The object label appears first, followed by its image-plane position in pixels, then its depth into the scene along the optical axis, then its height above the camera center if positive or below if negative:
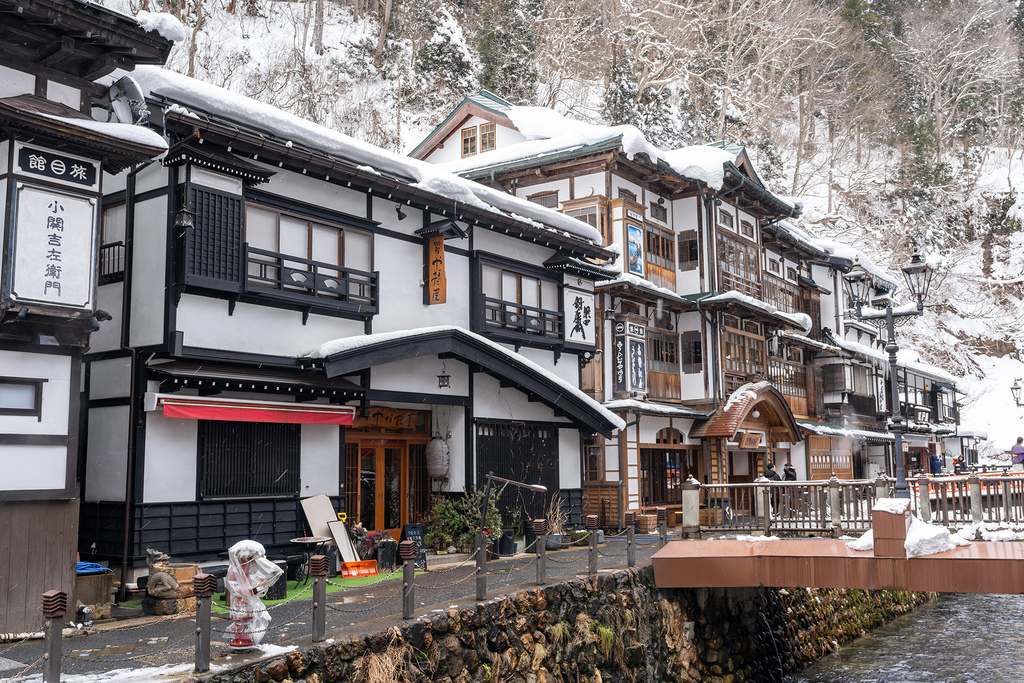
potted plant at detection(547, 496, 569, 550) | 19.45 -1.64
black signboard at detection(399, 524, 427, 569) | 16.02 -1.62
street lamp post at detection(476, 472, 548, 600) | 11.84 -1.63
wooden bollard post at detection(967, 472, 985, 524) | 15.41 -1.03
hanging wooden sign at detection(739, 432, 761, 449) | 28.98 +0.27
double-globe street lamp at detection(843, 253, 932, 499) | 15.71 +2.72
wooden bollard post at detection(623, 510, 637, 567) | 15.69 -1.82
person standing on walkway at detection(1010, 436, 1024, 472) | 28.90 -0.47
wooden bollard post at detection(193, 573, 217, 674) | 7.84 -1.49
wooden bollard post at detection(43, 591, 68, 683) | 7.08 -1.43
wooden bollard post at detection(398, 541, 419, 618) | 10.38 -1.53
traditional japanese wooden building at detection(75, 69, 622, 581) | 13.16 +1.96
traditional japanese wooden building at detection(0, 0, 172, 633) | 10.23 +2.30
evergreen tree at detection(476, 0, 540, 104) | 46.97 +21.73
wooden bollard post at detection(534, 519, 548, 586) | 13.40 -1.70
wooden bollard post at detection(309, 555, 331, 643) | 8.94 -1.44
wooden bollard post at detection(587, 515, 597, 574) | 14.41 -1.74
